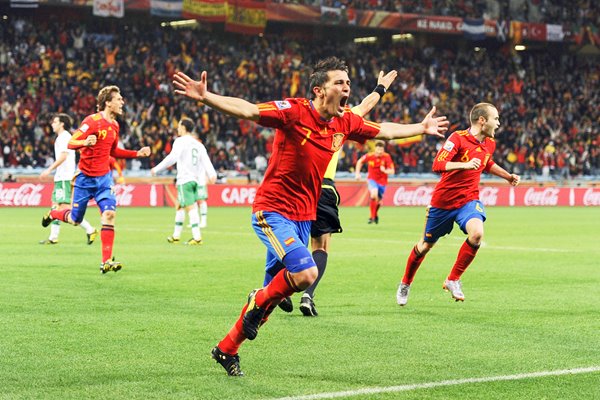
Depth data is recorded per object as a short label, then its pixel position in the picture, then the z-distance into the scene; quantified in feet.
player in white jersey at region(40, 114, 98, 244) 59.06
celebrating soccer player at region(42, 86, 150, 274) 44.65
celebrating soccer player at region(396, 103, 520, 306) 35.81
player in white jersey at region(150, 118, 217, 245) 64.18
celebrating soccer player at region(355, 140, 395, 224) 89.30
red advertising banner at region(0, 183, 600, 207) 111.96
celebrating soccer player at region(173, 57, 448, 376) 22.24
